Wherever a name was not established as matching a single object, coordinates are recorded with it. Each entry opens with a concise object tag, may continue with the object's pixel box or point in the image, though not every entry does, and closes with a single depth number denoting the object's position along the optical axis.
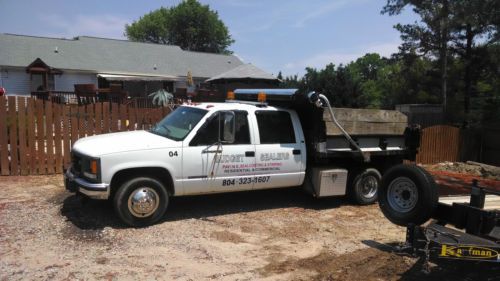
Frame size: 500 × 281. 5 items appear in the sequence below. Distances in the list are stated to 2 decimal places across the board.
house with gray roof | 26.64
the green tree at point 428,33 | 19.11
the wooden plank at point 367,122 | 7.57
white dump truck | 6.19
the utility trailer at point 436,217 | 4.14
